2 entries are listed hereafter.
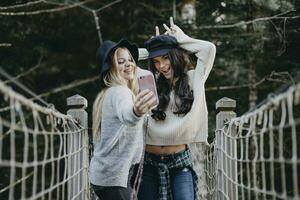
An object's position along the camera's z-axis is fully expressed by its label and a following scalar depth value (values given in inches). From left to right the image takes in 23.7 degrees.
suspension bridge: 88.0
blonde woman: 108.8
